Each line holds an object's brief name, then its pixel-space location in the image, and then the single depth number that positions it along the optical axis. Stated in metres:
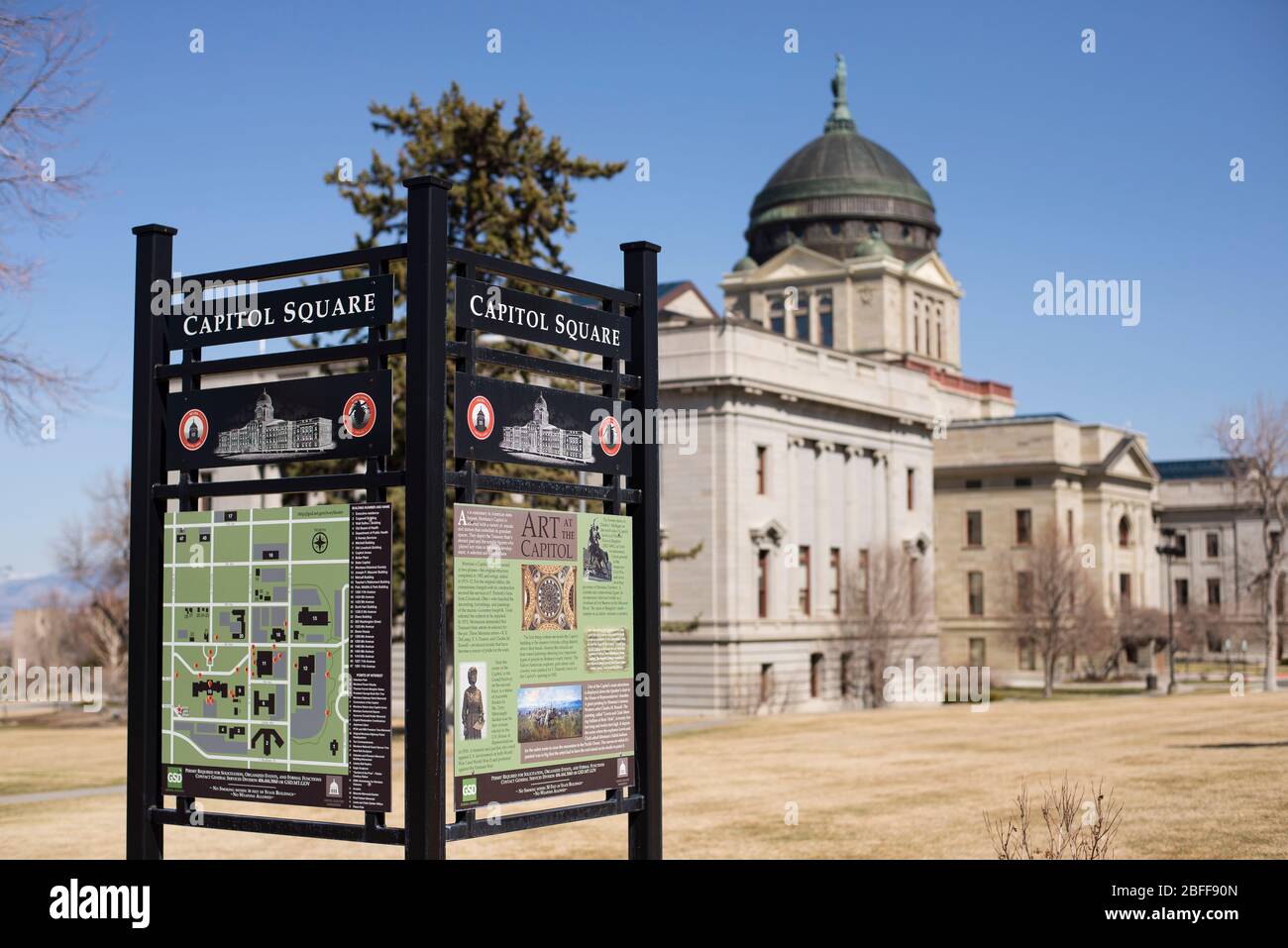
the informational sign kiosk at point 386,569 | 10.57
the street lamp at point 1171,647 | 62.43
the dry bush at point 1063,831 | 14.45
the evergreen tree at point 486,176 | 43.84
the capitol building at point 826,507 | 61.81
